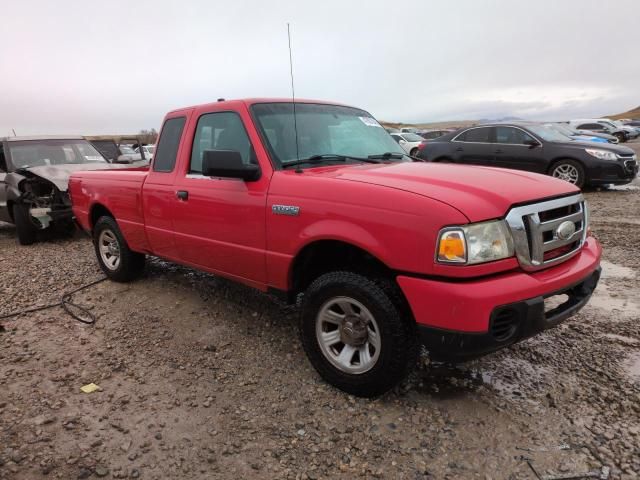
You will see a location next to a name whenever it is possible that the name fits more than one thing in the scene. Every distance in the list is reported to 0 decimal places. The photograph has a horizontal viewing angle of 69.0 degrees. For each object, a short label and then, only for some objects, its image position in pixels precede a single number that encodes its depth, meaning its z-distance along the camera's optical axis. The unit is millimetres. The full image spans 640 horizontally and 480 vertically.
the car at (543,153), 9492
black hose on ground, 4262
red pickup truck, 2359
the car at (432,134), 25259
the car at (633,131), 34497
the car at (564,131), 10312
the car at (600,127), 30719
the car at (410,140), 20375
